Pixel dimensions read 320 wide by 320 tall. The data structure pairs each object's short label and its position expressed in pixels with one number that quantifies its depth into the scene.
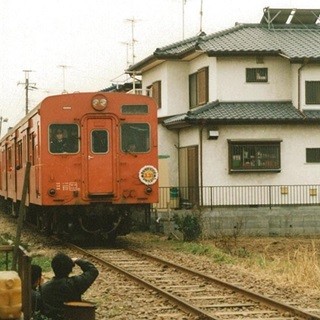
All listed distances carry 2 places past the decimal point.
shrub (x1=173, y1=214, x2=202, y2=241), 22.17
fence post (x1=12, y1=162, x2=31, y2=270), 7.70
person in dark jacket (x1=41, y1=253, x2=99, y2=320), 8.95
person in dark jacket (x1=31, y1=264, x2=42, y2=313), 8.86
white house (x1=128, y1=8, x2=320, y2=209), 28.59
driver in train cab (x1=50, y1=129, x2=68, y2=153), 19.48
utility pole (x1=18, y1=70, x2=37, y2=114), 65.82
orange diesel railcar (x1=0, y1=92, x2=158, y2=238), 19.38
